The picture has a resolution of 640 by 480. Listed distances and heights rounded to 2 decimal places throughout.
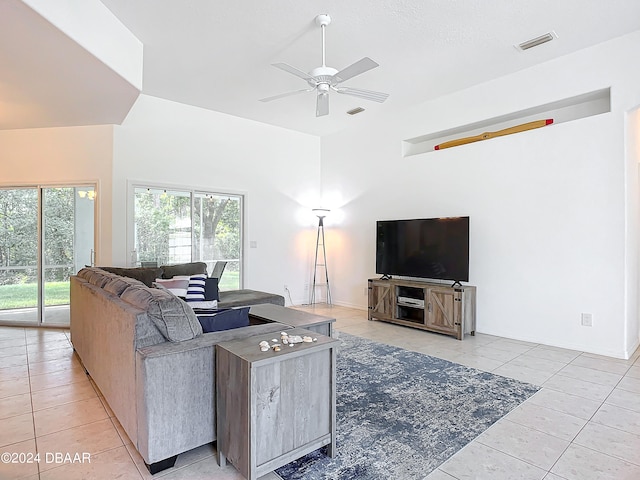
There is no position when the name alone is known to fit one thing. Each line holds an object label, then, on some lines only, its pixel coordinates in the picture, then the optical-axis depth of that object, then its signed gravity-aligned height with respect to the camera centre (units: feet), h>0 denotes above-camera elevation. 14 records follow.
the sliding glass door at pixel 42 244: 16.39 -0.31
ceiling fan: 9.82 +4.51
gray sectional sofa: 5.91 -2.30
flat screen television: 14.96 -0.43
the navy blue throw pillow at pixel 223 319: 7.11 -1.63
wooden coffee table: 8.91 -2.06
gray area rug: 6.31 -3.93
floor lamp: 22.07 -1.12
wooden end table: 5.56 -2.67
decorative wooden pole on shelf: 13.83 +4.31
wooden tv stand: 14.49 -2.88
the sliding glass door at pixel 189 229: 16.70 +0.44
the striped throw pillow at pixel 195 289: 12.97 -1.87
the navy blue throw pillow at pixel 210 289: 13.54 -1.94
